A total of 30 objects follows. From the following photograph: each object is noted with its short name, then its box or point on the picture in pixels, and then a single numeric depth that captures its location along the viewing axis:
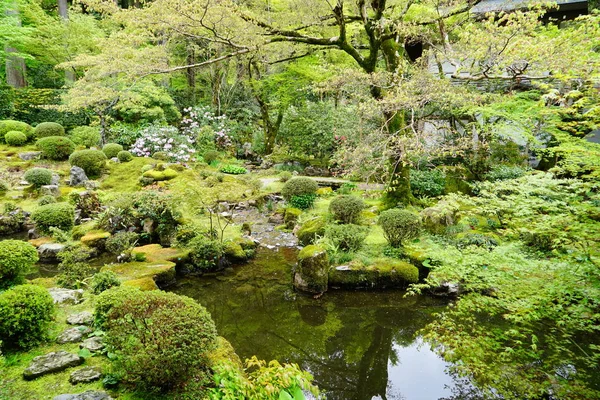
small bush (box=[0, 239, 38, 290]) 4.33
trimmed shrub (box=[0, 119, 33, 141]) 13.97
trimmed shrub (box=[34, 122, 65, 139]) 14.09
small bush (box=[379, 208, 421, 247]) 7.68
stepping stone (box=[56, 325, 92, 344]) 3.82
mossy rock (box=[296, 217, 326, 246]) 9.12
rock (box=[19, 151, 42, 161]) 13.09
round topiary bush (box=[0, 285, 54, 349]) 3.46
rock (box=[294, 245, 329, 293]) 6.96
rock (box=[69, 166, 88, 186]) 11.78
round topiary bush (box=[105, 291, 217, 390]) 2.94
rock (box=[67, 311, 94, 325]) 4.19
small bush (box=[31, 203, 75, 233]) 8.48
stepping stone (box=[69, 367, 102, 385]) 3.22
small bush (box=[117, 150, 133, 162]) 13.50
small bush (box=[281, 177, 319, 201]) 11.62
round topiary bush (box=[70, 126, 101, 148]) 14.99
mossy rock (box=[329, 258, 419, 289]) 7.23
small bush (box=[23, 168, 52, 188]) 10.71
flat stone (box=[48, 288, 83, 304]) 4.78
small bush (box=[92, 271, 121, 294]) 5.21
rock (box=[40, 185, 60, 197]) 10.59
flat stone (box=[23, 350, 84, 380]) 3.23
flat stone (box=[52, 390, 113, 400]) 2.91
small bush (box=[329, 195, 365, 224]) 9.03
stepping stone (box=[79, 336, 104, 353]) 3.72
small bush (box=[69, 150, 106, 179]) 12.38
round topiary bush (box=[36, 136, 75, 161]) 12.95
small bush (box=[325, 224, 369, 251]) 7.92
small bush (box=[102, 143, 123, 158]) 13.92
